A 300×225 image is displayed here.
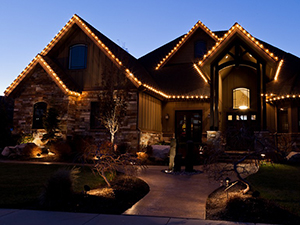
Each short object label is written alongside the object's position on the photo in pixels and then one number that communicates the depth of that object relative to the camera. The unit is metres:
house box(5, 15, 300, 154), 15.06
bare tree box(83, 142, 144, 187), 6.62
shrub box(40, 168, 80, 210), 5.54
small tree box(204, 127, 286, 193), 12.66
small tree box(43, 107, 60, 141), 14.92
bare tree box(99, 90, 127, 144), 14.11
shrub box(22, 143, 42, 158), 14.23
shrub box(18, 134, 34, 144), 16.12
